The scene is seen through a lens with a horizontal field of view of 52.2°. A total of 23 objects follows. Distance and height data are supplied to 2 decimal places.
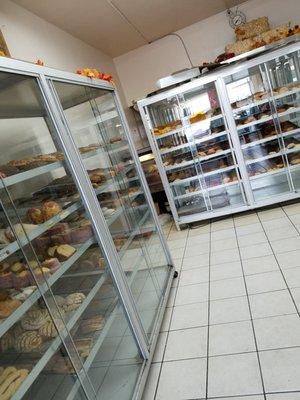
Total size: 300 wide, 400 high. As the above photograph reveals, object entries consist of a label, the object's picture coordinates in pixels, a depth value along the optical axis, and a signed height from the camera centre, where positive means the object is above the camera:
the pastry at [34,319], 1.54 -0.71
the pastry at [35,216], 1.78 -0.25
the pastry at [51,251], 1.87 -0.50
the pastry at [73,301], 1.75 -0.79
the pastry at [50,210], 1.78 -0.25
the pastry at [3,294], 1.39 -0.50
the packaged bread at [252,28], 4.71 +1.01
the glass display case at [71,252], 1.48 -0.51
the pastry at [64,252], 1.81 -0.52
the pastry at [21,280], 1.48 -0.48
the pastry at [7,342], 1.49 -0.75
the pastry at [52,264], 1.63 -0.50
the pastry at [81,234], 1.97 -0.48
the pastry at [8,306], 1.28 -0.51
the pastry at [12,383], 1.18 -0.78
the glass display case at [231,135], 4.39 -0.40
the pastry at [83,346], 1.73 -1.05
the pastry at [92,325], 1.95 -1.05
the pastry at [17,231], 1.43 -0.25
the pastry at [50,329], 1.51 -0.76
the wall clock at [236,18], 5.21 +1.35
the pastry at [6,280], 1.46 -0.45
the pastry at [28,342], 1.48 -0.77
